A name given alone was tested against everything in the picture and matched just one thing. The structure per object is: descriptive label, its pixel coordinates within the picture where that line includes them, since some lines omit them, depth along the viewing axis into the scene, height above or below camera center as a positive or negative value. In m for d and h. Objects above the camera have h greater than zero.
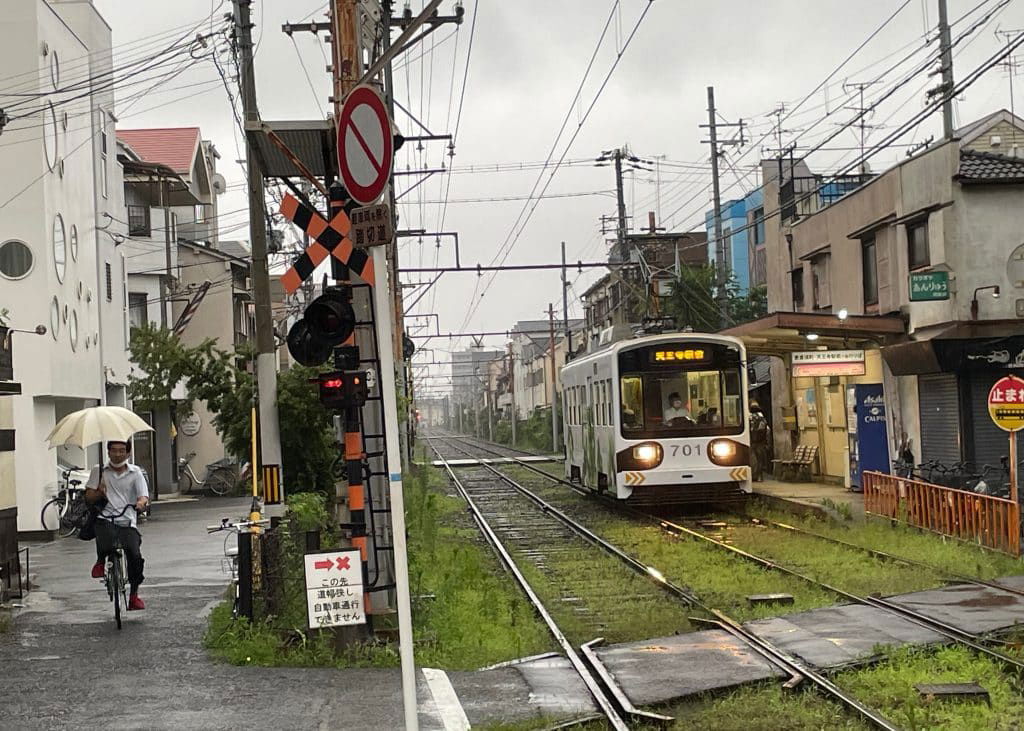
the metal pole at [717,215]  39.28 +5.67
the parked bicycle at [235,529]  12.05 -0.99
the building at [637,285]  39.28 +5.03
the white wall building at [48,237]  24.94 +3.80
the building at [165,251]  39.72 +5.52
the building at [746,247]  62.94 +7.56
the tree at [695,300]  47.03 +3.54
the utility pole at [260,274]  15.15 +1.74
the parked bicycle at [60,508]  25.06 -1.38
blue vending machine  25.91 -0.72
